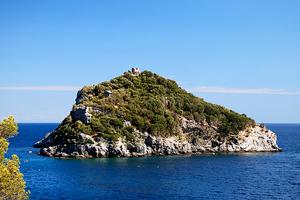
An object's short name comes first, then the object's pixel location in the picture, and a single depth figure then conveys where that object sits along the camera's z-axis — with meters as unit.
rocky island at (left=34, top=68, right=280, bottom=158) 150.12
